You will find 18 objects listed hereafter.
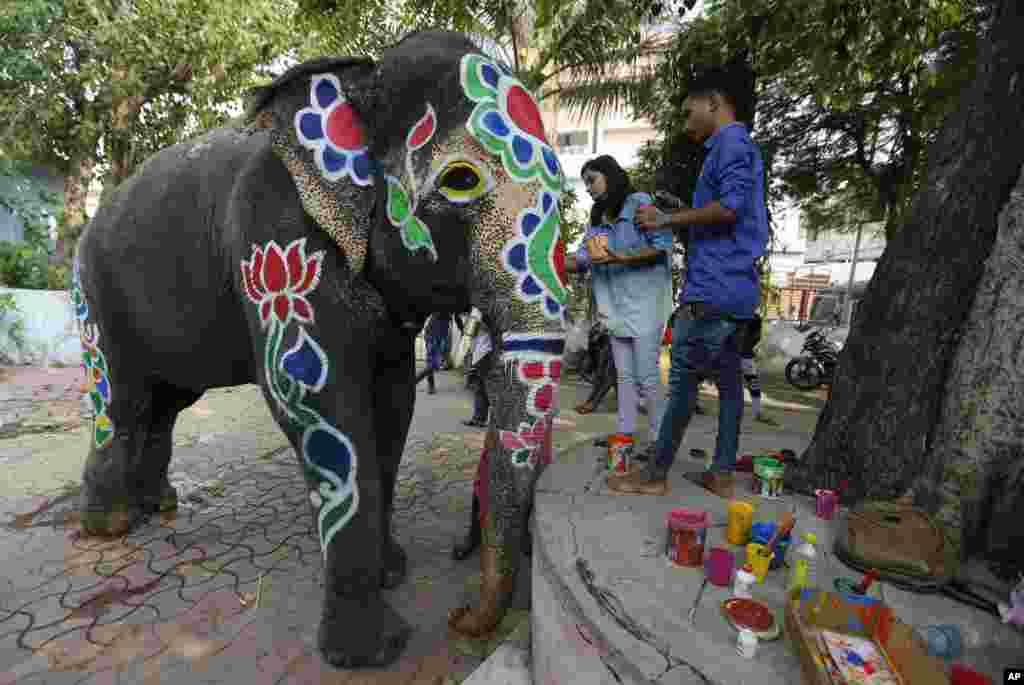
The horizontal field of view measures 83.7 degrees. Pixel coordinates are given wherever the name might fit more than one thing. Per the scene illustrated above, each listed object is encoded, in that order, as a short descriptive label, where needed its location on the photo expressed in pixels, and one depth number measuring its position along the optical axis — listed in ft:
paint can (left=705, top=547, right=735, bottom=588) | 5.54
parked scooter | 30.45
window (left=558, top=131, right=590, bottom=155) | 85.81
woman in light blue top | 10.37
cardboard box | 4.09
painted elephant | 5.53
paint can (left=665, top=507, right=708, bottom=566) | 5.94
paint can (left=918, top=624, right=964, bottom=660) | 4.73
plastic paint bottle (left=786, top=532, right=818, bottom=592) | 5.41
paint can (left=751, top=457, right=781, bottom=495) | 8.14
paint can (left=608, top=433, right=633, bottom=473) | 8.43
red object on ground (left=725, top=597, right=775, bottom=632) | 4.80
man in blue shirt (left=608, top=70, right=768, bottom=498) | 7.12
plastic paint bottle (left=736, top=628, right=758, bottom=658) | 4.44
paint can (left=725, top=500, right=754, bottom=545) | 6.42
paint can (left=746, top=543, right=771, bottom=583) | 5.73
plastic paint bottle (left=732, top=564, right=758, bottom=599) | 5.22
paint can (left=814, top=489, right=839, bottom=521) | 7.44
